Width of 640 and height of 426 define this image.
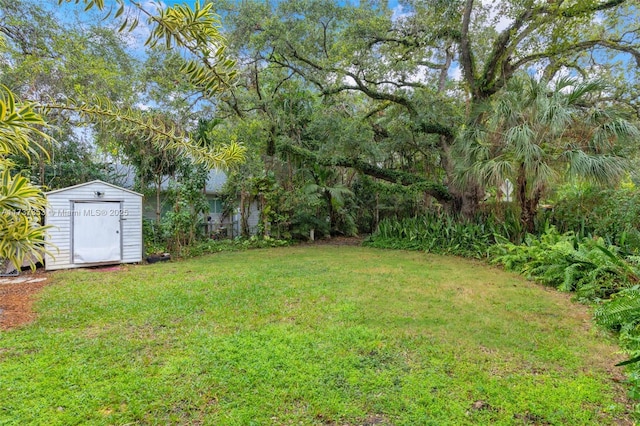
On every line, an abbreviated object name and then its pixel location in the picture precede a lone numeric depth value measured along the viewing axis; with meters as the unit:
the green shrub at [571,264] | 4.48
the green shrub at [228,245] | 8.67
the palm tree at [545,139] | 5.82
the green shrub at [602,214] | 5.53
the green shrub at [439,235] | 7.88
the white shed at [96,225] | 6.61
